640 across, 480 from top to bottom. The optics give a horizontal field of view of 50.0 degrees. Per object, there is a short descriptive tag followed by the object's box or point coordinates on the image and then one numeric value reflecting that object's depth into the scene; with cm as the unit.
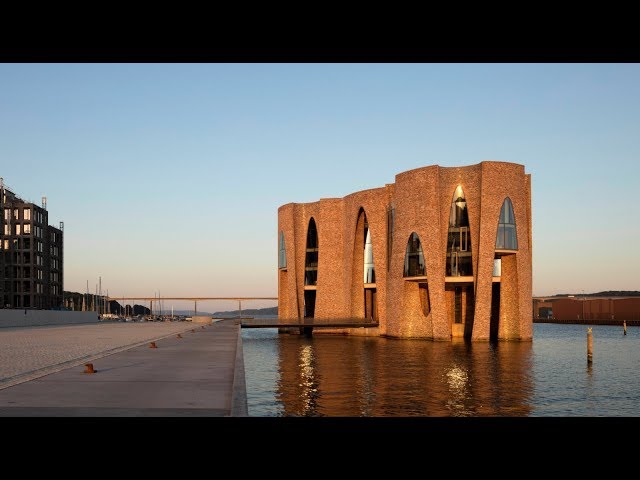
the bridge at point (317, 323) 6962
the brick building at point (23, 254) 12500
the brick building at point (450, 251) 6084
